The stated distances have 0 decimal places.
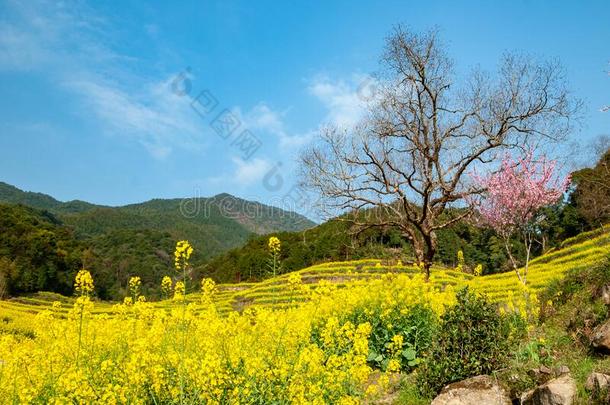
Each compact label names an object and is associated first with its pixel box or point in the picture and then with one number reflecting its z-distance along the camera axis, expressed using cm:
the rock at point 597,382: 502
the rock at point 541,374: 592
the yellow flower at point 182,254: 571
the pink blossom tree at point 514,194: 1628
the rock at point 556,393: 509
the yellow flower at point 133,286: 707
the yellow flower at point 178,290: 643
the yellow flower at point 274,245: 612
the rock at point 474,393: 588
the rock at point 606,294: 744
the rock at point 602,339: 626
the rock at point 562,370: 578
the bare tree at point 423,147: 2025
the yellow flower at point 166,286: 686
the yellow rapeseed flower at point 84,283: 629
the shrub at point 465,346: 702
